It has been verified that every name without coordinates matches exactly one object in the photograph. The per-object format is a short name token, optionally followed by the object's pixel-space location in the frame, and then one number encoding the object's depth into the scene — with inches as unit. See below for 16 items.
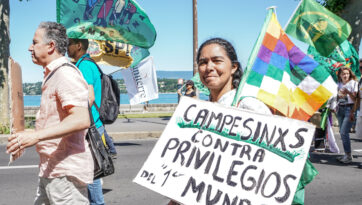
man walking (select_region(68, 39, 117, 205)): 115.3
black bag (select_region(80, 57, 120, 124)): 134.0
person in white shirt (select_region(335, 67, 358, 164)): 253.4
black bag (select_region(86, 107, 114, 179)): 93.7
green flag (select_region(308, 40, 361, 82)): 279.9
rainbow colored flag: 92.6
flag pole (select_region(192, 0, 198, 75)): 492.1
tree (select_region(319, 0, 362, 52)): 474.6
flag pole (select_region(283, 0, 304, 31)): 127.7
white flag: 402.9
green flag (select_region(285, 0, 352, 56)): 134.7
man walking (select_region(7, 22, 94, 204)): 81.8
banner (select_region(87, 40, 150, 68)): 174.1
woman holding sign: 83.5
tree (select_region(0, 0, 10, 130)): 426.6
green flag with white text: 159.4
